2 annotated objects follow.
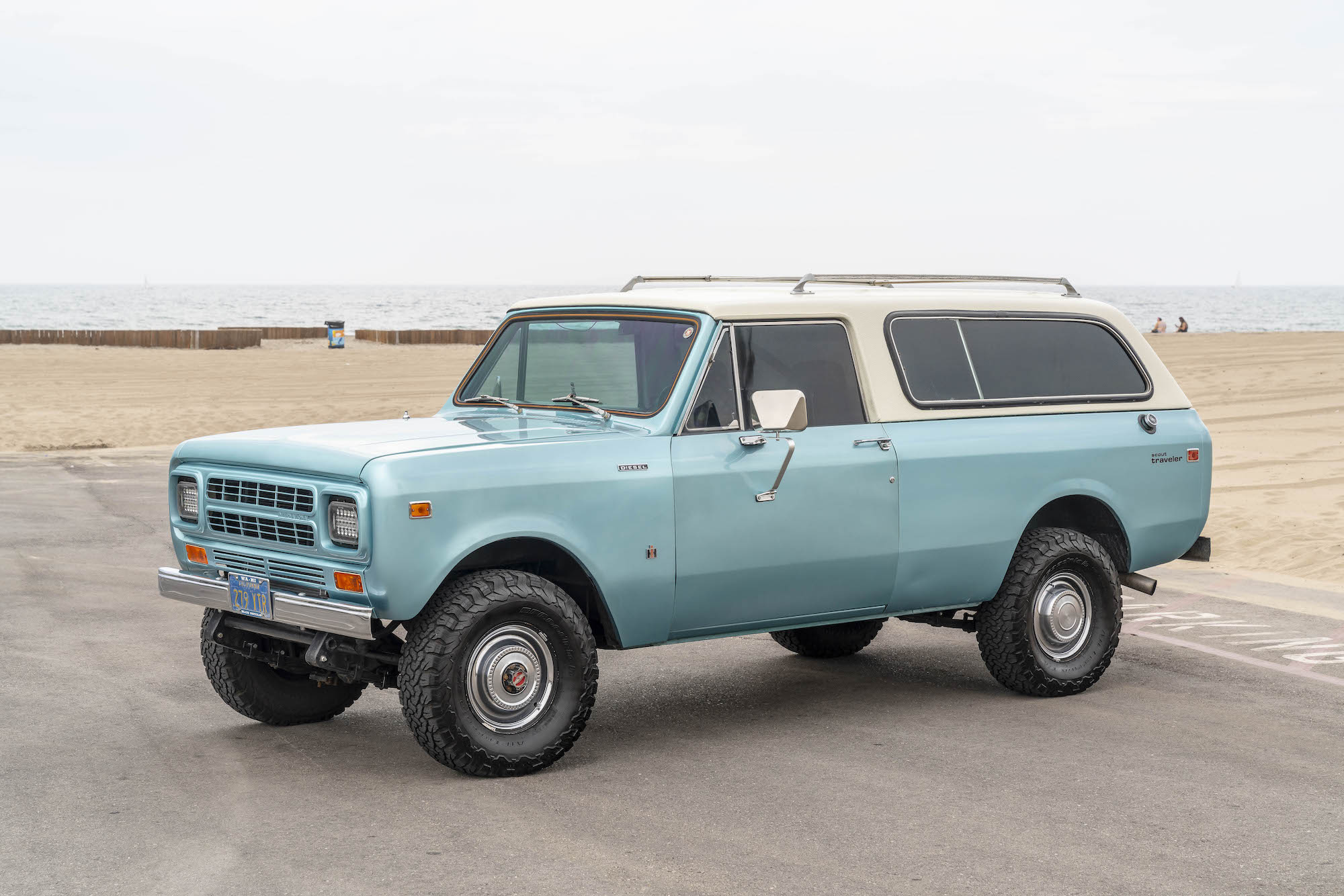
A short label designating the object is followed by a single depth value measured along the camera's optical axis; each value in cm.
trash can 4569
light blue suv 612
